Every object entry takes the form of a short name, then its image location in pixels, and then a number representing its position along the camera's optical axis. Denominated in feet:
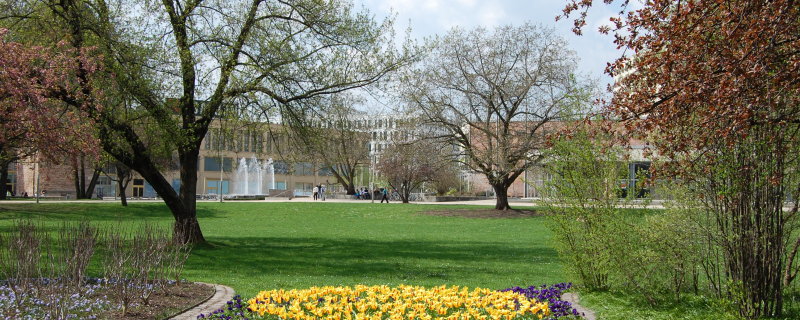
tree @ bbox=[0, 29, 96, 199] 34.30
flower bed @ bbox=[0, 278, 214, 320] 23.65
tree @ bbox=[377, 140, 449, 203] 113.91
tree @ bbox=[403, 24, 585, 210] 110.93
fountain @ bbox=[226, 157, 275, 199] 242.37
